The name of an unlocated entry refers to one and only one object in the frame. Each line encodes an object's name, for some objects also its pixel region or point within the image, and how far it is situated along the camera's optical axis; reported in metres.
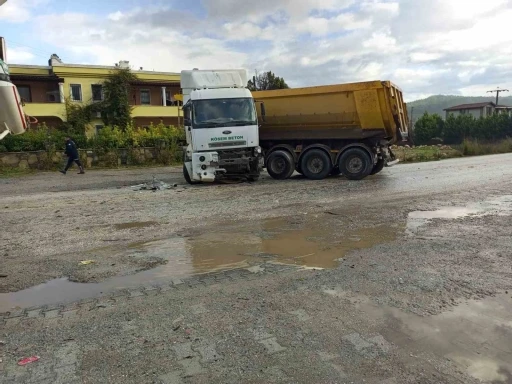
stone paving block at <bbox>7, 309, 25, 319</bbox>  4.05
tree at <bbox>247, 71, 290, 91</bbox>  45.24
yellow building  32.84
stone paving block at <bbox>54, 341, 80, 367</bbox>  3.15
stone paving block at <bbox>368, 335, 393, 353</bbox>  3.28
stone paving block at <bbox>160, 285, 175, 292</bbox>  4.62
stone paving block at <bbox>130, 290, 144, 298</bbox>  4.48
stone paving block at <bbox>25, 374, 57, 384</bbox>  2.91
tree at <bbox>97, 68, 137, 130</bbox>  34.09
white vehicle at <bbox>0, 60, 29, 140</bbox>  4.64
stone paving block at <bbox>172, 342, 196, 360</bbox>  3.21
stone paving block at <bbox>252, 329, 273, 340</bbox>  3.48
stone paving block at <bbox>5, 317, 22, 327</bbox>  3.86
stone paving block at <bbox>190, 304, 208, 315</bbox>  3.99
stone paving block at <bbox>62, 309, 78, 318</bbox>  4.02
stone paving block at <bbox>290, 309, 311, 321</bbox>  3.81
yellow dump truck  13.34
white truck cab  12.80
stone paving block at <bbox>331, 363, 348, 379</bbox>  2.94
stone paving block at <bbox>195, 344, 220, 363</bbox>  3.16
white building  71.56
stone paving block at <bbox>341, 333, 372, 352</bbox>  3.31
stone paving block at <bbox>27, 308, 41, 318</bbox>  4.05
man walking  18.56
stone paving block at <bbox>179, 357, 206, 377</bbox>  2.99
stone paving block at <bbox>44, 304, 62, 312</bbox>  4.18
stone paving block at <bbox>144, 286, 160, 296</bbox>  4.53
